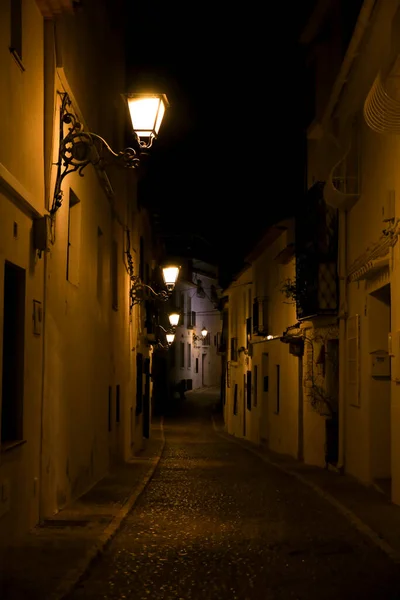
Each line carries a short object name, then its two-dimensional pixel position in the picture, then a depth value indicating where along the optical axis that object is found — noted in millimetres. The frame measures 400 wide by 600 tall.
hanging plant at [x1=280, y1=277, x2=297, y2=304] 18000
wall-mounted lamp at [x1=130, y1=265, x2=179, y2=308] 21000
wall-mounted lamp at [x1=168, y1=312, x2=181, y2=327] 29984
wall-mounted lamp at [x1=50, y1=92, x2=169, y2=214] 9258
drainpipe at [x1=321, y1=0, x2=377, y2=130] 11545
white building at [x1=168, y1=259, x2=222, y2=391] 59853
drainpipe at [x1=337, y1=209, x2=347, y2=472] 15109
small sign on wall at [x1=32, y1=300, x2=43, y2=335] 8727
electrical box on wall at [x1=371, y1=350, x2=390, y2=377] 12828
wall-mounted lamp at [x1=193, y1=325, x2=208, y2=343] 69369
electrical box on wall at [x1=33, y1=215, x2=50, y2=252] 8609
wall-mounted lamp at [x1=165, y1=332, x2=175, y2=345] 34369
